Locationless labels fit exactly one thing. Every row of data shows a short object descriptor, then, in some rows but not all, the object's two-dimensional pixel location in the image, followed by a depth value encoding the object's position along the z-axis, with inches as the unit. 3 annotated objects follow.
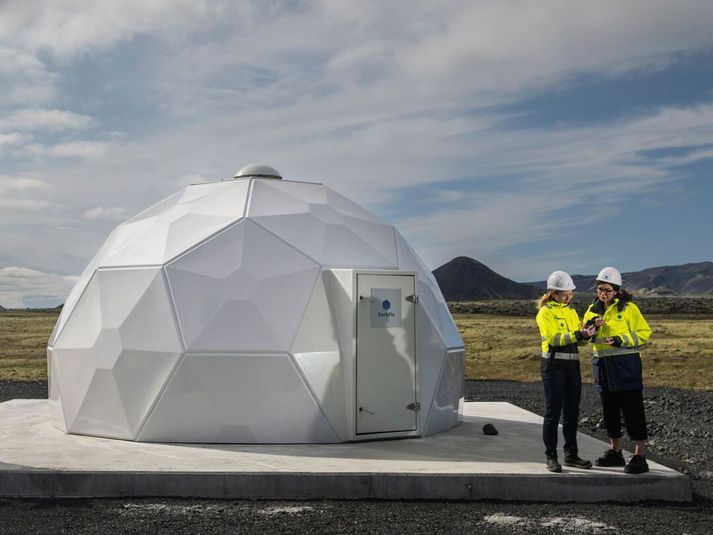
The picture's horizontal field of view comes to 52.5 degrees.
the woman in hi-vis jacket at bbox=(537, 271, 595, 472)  339.6
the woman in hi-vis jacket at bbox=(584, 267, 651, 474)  347.9
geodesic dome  411.2
